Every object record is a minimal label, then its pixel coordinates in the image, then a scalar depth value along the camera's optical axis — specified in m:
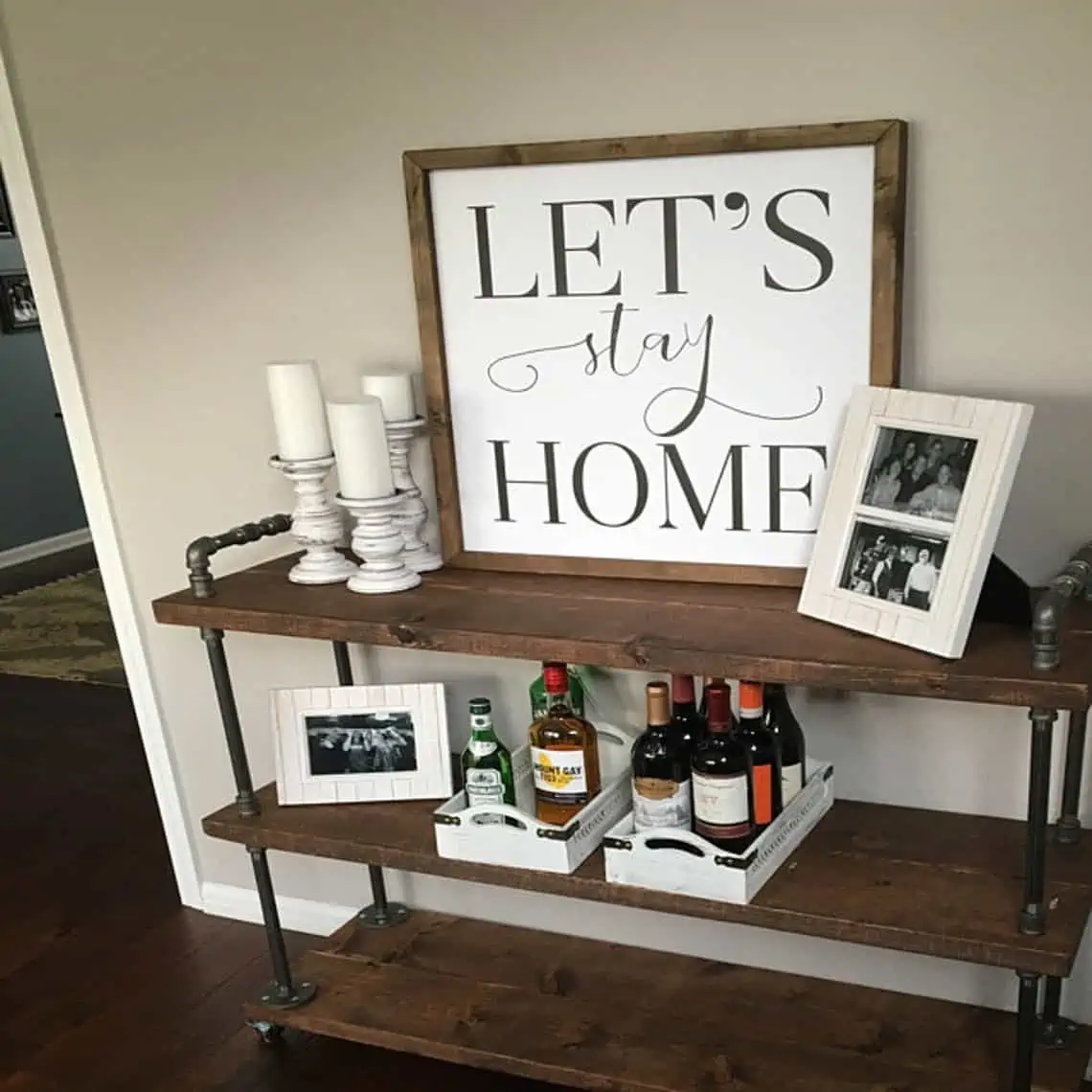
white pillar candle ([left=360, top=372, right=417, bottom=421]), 1.88
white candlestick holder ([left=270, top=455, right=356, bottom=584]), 1.89
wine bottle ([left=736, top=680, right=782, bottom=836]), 1.67
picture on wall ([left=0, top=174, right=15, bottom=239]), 5.44
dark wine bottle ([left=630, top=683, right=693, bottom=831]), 1.68
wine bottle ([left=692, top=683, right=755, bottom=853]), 1.63
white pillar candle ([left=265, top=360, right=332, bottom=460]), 1.86
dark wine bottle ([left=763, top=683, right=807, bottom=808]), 1.77
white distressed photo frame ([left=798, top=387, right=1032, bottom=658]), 1.42
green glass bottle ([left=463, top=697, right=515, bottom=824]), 1.84
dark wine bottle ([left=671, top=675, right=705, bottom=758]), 1.69
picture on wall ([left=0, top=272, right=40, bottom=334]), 5.45
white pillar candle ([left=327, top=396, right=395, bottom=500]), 1.78
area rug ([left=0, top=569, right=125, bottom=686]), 4.25
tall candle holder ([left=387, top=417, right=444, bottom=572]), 1.88
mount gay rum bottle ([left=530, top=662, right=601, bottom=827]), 1.80
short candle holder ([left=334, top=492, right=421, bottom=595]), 1.81
